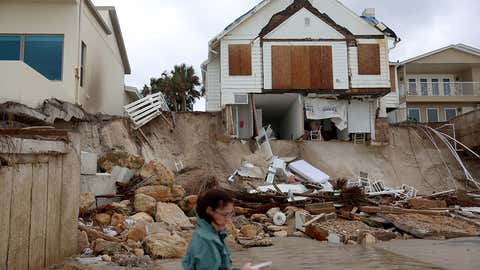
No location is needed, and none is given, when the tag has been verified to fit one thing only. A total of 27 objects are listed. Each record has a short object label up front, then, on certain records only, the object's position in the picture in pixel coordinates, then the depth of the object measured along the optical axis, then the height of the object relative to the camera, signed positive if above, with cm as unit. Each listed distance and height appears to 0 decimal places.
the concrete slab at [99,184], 1152 -48
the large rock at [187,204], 1241 -111
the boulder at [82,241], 780 -136
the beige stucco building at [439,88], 2967 +519
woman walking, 269 -45
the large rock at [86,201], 1008 -82
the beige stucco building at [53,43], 1524 +449
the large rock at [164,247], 820 -157
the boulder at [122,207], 1076 -103
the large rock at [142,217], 1041 -125
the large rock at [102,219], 1000 -122
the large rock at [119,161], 1416 +18
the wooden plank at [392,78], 2596 +519
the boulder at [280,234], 1162 -187
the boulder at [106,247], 789 -149
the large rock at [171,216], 1096 -130
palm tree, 3344 +609
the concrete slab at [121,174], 1282 -23
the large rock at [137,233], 897 -140
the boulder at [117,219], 1006 -124
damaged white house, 2253 +518
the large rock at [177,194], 1248 -81
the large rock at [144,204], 1114 -98
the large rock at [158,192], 1182 -72
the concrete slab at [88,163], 1151 +10
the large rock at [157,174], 1255 -24
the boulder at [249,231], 1121 -173
